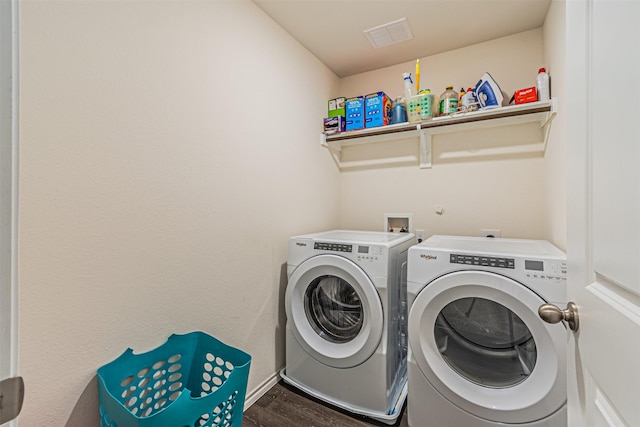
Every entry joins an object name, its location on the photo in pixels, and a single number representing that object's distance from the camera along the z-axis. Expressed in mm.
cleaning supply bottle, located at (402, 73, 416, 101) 2020
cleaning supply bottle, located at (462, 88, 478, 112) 1852
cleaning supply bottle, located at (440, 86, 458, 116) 1903
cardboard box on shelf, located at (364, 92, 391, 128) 2107
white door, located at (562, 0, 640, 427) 405
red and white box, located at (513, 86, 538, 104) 1682
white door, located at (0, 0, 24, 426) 370
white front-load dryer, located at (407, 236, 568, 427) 1093
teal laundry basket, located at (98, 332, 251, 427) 885
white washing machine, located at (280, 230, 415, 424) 1476
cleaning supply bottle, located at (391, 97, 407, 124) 2072
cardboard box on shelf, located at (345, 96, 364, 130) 2184
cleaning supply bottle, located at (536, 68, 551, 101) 1634
